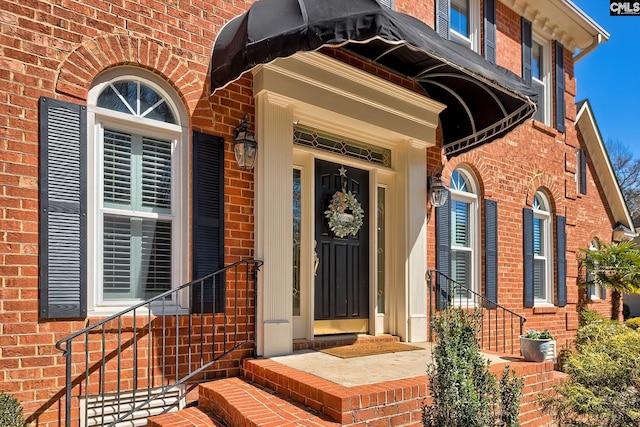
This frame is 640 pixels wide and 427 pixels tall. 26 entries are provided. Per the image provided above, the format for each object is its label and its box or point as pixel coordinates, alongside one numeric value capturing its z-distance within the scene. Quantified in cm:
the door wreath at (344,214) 548
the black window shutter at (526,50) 819
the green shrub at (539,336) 507
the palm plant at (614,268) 970
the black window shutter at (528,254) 793
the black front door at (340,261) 543
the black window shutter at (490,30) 741
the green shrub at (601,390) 337
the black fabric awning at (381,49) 370
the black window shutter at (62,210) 350
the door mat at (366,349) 483
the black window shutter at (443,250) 638
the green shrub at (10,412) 298
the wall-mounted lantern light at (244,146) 451
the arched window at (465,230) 709
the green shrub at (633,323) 1049
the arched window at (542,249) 855
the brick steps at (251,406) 332
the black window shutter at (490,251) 721
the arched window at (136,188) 393
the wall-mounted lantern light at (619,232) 1327
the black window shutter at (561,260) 870
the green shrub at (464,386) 294
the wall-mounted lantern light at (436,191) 629
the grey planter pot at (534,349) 490
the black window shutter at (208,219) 427
